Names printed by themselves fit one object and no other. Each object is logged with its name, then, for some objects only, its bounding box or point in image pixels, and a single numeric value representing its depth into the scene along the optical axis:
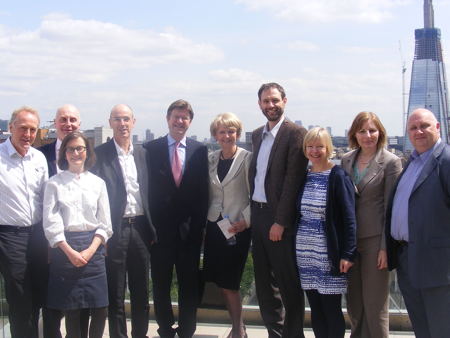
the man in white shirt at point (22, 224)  3.29
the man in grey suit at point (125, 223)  3.61
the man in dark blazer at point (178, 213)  3.81
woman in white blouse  3.22
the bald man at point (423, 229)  2.90
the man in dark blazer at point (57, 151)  3.44
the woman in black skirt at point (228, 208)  3.83
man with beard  3.54
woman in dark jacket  3.23
